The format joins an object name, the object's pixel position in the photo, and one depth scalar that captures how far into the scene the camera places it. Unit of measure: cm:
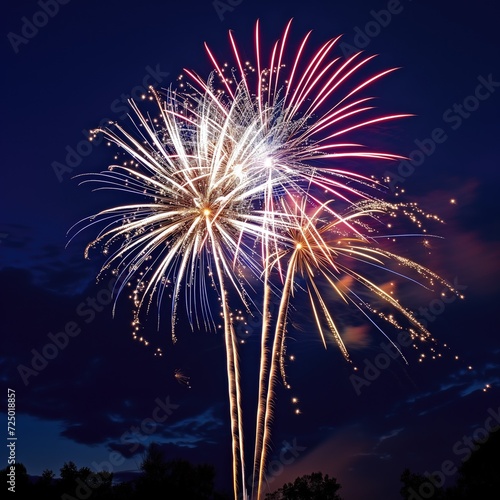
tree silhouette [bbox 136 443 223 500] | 4823
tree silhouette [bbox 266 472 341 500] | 5872
